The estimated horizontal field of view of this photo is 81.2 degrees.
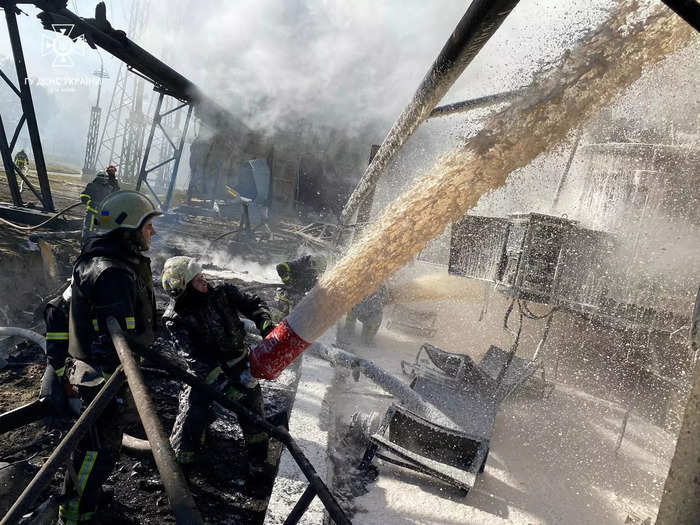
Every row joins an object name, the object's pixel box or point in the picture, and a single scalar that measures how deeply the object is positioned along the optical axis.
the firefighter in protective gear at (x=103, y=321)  2.63
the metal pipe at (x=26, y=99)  8.12
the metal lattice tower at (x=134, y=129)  34.51
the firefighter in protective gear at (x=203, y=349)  3.34
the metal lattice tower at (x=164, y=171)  41.09
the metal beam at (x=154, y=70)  9.22
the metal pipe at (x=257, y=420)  2.06
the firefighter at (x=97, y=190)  7.86
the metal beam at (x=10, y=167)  8.38
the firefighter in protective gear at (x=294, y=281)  6.25
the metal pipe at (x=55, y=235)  7.09
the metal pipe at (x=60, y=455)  1.57
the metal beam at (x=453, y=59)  1.50
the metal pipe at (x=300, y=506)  2.32
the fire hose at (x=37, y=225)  7.61
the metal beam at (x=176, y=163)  17.69
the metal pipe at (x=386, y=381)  4.38
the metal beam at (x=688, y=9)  1.05
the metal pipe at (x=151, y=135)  15.41
